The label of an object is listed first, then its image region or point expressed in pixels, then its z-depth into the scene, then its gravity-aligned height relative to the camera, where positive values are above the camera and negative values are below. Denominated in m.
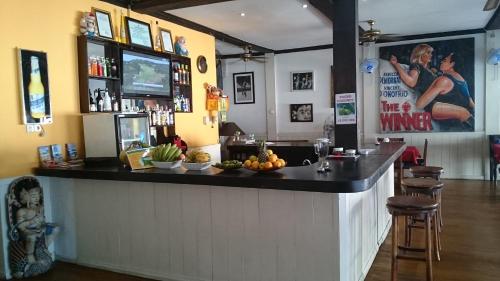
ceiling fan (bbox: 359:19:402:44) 5.70 +1.21
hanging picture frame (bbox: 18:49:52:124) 3.36 +0.35
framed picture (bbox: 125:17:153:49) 4.46 +1.06
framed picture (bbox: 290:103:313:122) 8.39 +0.11
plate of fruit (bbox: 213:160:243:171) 2.88 -0.34
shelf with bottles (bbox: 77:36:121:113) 3.89 +0.52
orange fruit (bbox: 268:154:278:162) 2.74 -0.28
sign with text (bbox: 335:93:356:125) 3.90 +0.07
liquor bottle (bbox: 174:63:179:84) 5.23 +0.64
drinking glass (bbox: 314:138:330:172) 3.10 -0.25
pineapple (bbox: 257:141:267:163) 2.76 -0.25
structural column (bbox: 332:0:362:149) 3.81 +0.58
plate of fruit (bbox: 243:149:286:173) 2.69 -0.32
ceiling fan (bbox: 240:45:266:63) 7.11 +1.27
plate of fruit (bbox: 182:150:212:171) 2.96 -0.31
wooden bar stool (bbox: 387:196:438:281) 2.70 -0.69
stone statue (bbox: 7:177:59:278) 3.26 -0.89
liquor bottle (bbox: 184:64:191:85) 5.46 +0.68
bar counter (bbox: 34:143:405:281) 2.57 -0.77
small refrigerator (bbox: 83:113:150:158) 3.52 -0.08
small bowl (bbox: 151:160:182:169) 3.05 -0.34
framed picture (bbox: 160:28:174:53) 4.99 +1.06
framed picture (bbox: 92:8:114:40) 4.07 +1.07
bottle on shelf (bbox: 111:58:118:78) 4.20 +0.59
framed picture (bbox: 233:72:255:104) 8.82 +0.73
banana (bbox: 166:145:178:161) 3.08 -0.24
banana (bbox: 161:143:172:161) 3.08 -0.24
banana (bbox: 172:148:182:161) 3.08 -0.26
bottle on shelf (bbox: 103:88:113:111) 4.14 +0.23
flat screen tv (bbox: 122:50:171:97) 4.34 +0.57
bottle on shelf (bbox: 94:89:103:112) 4.07 +0.24
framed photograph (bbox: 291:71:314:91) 8.31 +0.79
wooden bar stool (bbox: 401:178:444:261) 3.38 -0.66
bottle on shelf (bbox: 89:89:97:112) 3.97 +0.20
